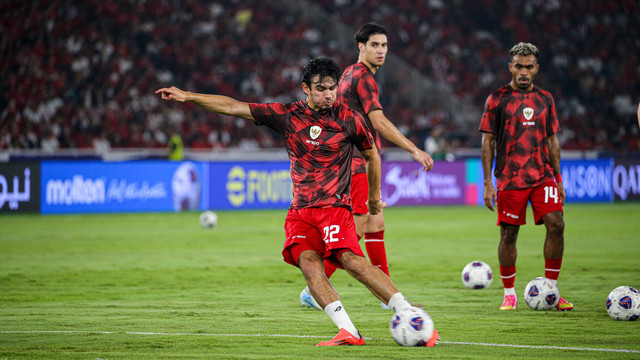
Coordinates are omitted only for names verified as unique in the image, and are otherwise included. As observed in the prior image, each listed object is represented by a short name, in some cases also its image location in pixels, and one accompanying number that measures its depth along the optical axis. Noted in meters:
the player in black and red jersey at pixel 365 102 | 16.12
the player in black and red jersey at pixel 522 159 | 16.83
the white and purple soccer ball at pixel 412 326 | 11.86
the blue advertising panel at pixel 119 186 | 43.94
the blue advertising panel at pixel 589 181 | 54.97
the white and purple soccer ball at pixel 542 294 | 16.03
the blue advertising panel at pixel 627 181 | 56.00
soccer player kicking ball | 12.40
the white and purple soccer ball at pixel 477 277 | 19.50
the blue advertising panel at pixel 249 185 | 48.19
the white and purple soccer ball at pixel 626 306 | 14.62
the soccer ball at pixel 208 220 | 38.19
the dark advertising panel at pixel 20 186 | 42.22
